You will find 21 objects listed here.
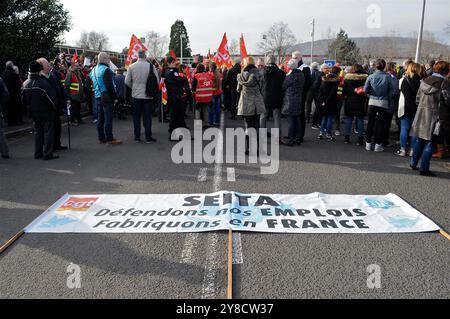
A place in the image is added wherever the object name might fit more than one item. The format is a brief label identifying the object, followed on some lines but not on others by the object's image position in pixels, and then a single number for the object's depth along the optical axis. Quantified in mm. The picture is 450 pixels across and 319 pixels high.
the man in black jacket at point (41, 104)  8695
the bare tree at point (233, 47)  80031
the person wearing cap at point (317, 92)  12445
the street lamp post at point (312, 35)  52612
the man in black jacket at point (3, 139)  9078
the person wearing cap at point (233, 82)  14648
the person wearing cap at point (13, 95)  12211
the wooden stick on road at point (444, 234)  4932
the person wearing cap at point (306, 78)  10511
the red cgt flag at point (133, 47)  13219
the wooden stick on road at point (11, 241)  4564
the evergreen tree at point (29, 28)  13641
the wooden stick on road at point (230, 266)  3636
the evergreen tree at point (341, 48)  74312
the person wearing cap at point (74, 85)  12845
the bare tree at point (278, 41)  67688
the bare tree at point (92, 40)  78688
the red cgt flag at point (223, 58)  16625
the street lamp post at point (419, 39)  22438
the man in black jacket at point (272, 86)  10289
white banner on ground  5133
